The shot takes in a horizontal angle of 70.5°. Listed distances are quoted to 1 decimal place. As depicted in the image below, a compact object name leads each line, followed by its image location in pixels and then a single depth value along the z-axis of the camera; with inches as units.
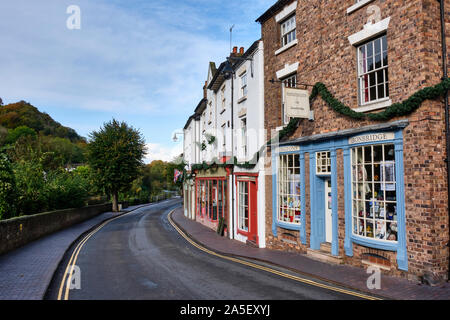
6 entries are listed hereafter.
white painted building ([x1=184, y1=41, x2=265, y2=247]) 582.2
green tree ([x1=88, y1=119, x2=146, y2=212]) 1445.6
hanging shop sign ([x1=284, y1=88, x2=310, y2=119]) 440.5
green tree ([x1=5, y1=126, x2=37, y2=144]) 2530.5
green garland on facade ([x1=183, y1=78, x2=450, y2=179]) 314.5
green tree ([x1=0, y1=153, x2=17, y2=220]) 596.1
